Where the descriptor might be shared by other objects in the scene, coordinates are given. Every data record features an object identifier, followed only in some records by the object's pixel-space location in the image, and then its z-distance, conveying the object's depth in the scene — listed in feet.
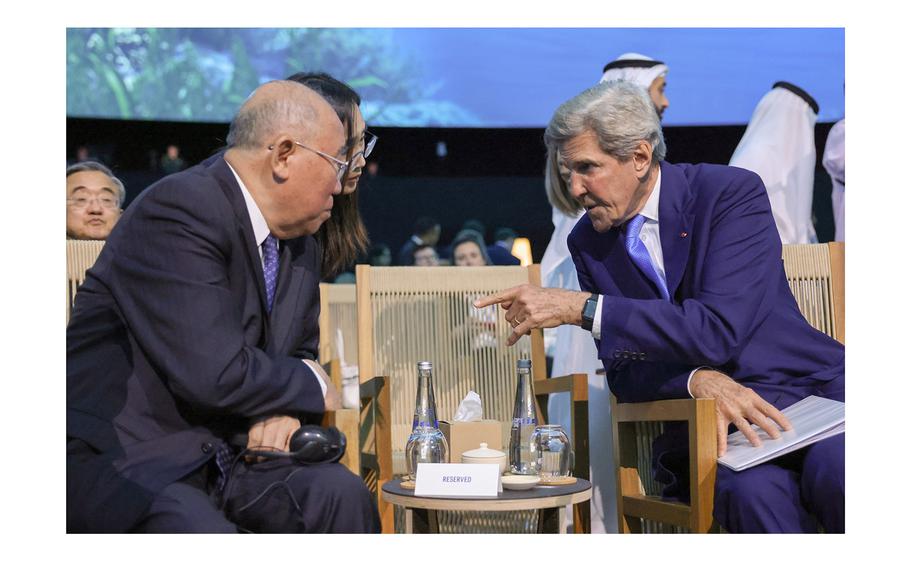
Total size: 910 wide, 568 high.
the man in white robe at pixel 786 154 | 14.93
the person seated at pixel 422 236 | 25.84
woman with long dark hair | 7.98
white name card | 6.96
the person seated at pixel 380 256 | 25.96
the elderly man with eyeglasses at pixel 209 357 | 5.56
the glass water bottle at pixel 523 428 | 7.93
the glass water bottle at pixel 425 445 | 7.68
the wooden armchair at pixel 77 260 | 8.46
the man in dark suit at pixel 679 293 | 7.16
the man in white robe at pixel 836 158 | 16.42
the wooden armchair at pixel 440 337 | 10.61
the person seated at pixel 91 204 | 10.12
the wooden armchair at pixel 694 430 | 6.75
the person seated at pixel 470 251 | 18.56
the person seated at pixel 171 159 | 28.58
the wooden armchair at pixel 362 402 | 6.37
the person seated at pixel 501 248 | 16.83
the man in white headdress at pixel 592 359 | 11.28
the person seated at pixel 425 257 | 21.66
